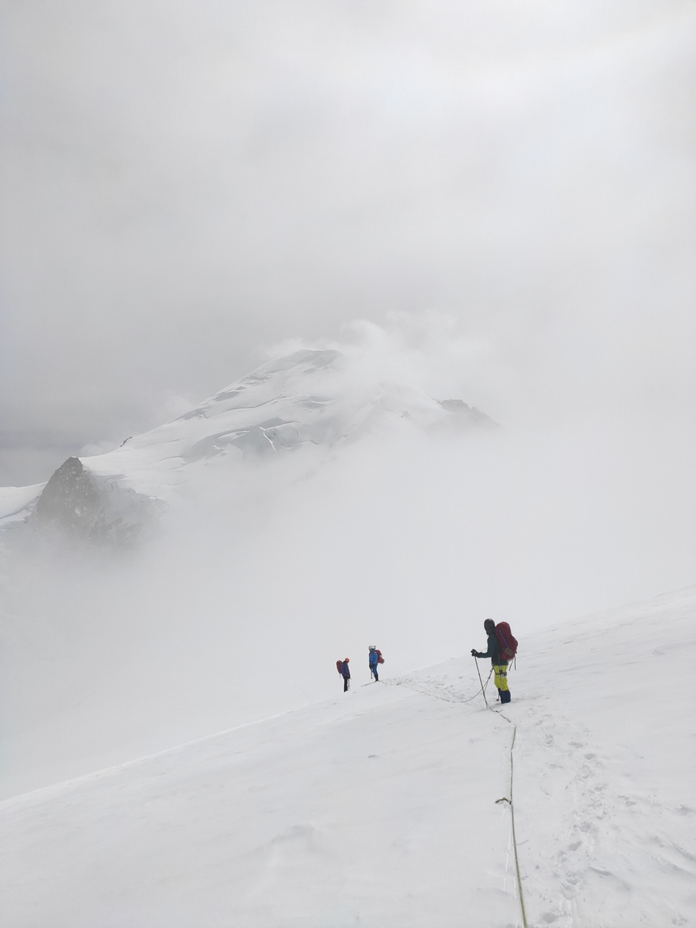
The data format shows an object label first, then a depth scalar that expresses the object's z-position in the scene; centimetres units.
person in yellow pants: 1071
